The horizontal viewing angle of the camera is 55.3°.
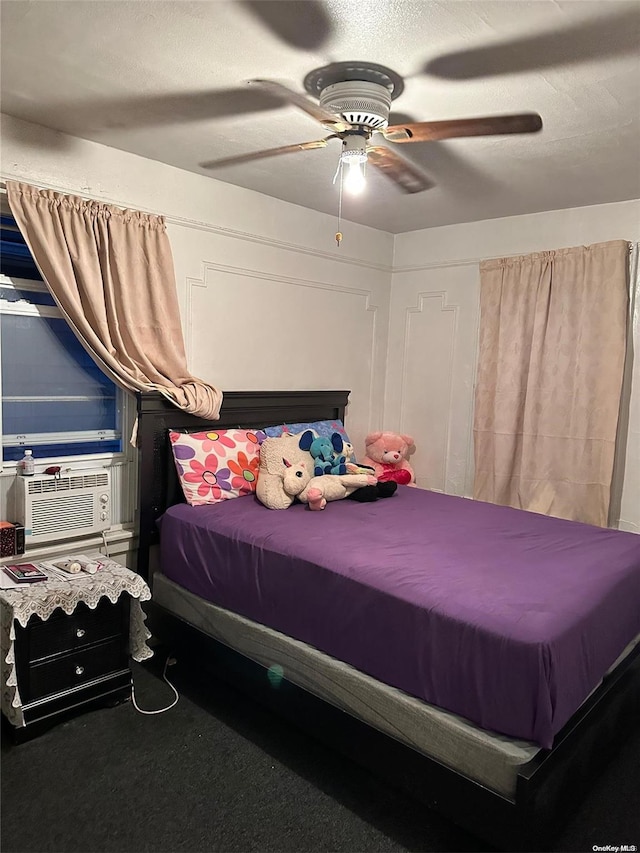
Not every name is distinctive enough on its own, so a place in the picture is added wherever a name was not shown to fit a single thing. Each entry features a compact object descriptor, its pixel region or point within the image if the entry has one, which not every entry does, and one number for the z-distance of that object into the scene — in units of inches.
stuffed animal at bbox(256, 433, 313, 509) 125.3
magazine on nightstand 101.2
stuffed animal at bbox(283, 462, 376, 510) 125.2
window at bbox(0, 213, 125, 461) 115.0
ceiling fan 81.8
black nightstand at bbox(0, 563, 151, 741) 94.7
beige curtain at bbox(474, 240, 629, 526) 143.6
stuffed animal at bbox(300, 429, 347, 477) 136.3
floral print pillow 126.9
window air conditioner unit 111.7
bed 72.7
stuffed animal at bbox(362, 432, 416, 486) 174.4
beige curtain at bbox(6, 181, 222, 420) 110.9
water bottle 113.4
